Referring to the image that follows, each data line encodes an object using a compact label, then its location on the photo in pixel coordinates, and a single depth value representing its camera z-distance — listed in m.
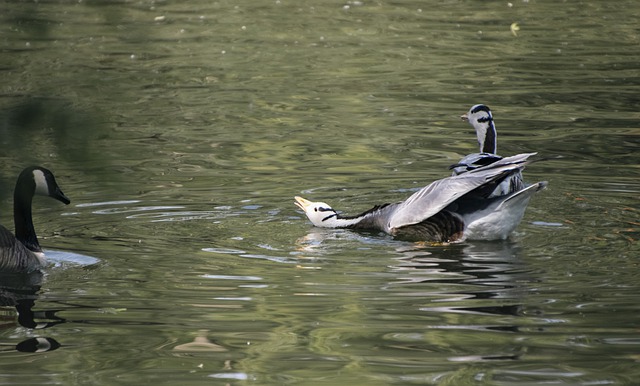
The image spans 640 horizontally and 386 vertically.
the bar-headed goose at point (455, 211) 18.66
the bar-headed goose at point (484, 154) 19.45
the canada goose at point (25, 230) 17.36
